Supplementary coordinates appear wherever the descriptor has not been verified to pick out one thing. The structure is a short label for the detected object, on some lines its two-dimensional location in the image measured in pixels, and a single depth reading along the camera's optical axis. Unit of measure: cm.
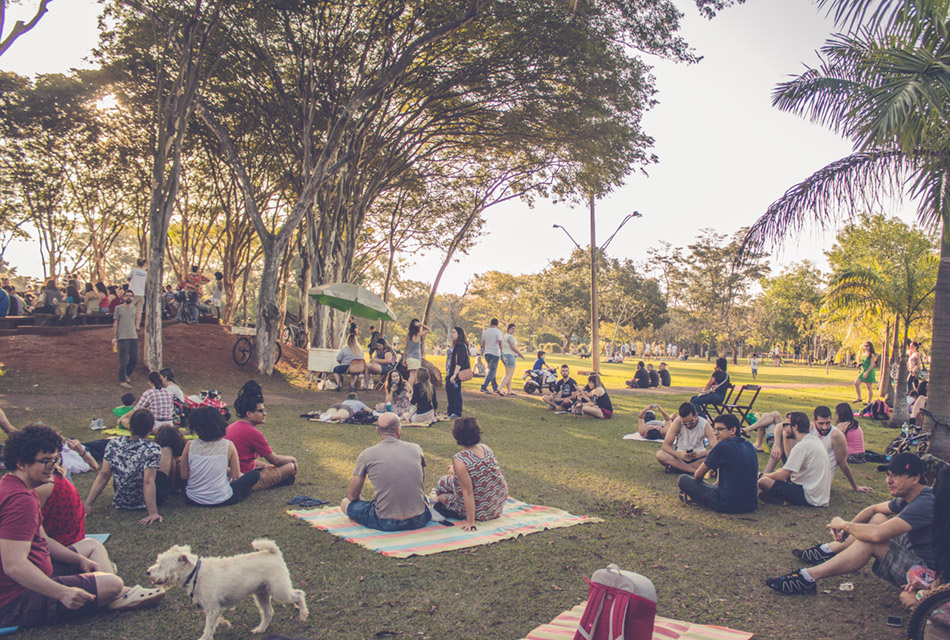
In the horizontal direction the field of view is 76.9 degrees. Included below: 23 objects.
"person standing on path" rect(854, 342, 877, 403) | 1677
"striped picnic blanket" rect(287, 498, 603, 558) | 527
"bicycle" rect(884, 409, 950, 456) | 928
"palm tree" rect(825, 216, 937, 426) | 1576
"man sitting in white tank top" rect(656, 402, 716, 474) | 837
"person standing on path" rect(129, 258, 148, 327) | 1739
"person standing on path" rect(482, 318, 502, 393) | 1895
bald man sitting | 565
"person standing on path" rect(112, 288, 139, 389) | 1392
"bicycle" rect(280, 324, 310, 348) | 2434
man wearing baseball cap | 431
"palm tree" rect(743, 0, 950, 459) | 820
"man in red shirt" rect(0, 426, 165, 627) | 333
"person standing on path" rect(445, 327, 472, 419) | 1310
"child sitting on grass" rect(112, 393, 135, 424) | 982
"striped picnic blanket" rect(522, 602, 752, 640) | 366
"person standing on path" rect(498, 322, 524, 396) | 1878
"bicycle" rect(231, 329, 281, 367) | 1883
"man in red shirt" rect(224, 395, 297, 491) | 680
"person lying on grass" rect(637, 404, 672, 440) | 1138
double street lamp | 2283
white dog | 360
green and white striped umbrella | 1683
